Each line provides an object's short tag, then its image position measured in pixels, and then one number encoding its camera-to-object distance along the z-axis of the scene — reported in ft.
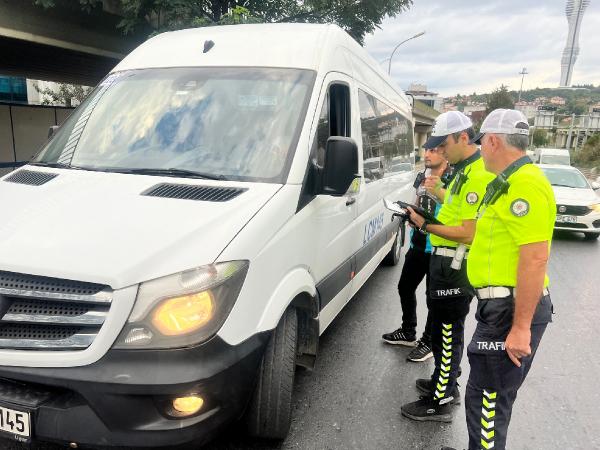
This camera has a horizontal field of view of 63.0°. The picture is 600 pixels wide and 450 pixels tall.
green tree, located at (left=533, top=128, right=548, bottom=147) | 224.53
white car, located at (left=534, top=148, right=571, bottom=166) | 56.95
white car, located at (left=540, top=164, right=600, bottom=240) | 30.76
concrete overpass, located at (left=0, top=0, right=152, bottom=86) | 35.01
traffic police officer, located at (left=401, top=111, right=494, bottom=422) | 9.85
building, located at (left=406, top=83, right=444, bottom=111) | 362.33
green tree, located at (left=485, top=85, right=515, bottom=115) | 228.22
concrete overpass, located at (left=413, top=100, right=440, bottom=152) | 129.47
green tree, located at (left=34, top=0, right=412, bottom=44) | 32.53
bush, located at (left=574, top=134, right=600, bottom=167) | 129.49
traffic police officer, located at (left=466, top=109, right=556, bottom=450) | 6.73
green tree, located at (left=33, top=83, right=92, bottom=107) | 109.70
